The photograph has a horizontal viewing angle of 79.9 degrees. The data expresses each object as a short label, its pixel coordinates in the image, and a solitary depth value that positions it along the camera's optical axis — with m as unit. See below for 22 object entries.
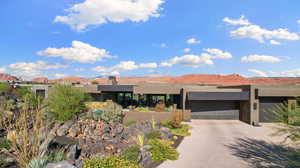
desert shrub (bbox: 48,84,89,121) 16.00
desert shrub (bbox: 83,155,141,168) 6.12
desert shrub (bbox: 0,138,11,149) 8.38
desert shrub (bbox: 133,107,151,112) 17.91
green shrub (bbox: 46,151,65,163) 6.01
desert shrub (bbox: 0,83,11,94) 30.57
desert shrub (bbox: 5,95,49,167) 5.31
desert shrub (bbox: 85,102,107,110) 19.31
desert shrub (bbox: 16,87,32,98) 29.13
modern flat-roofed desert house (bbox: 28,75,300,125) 16.38
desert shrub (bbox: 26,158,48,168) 5.13
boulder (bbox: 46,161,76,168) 5.14
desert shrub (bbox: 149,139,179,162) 8.05
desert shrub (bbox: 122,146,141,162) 7.90
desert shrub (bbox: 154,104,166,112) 17.79
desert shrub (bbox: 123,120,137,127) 15.79
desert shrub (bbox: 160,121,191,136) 12.58
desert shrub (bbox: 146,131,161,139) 10.81
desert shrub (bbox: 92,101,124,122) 16.00
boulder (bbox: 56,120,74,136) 13.83
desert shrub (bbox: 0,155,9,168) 5.99
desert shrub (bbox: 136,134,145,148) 9.50
